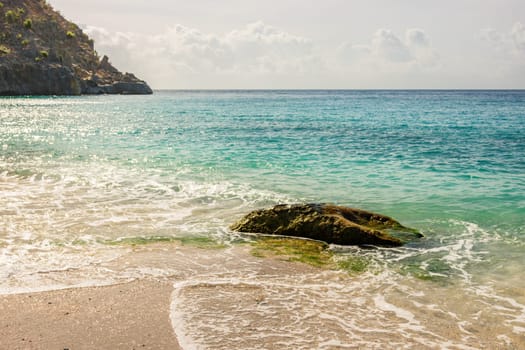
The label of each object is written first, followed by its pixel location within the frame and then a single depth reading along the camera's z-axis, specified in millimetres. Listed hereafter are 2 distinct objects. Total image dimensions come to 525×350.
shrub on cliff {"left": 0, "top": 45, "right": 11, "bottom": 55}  149675
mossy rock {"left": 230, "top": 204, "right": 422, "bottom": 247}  11492
